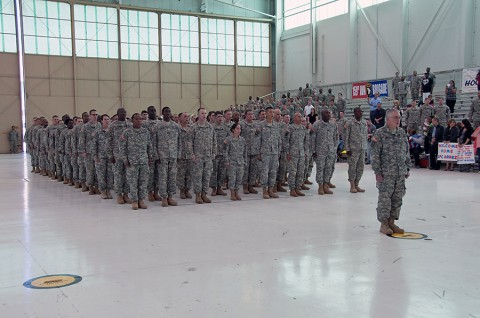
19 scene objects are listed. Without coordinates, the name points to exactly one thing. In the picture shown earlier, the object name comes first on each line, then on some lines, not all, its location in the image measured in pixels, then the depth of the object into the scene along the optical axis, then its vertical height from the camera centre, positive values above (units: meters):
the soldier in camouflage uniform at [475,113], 14.45 +0.59
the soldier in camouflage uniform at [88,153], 10.09 -0.32
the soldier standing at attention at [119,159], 8.38 -0.40
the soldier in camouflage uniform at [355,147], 9.93 -0.27
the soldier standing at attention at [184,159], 8.62 -0.43
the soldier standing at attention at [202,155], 8.59 -0.35
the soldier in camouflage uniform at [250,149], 9.52 -0.28
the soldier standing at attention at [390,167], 5.88 -0.43
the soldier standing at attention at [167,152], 8.24 -0.27
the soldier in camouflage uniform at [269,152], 9.16 -0.33
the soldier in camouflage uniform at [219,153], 9.66 -0.35
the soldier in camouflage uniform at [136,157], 7.93 -0.34
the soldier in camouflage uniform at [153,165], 8.36 -0.53
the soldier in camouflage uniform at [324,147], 9.61 -0.27
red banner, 21.39 +1.99
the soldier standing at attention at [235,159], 8.95 -0.45
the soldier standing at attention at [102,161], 9.45 -0.48
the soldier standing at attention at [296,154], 9.35 -0.38
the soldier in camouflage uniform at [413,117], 16.14 +0.55
